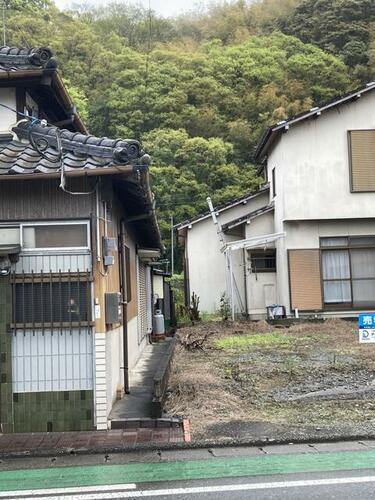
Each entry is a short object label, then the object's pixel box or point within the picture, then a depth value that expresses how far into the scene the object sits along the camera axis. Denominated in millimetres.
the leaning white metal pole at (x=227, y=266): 20906
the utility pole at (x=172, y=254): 35853
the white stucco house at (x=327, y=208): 19375
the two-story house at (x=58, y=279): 7125
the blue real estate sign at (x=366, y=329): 9445
